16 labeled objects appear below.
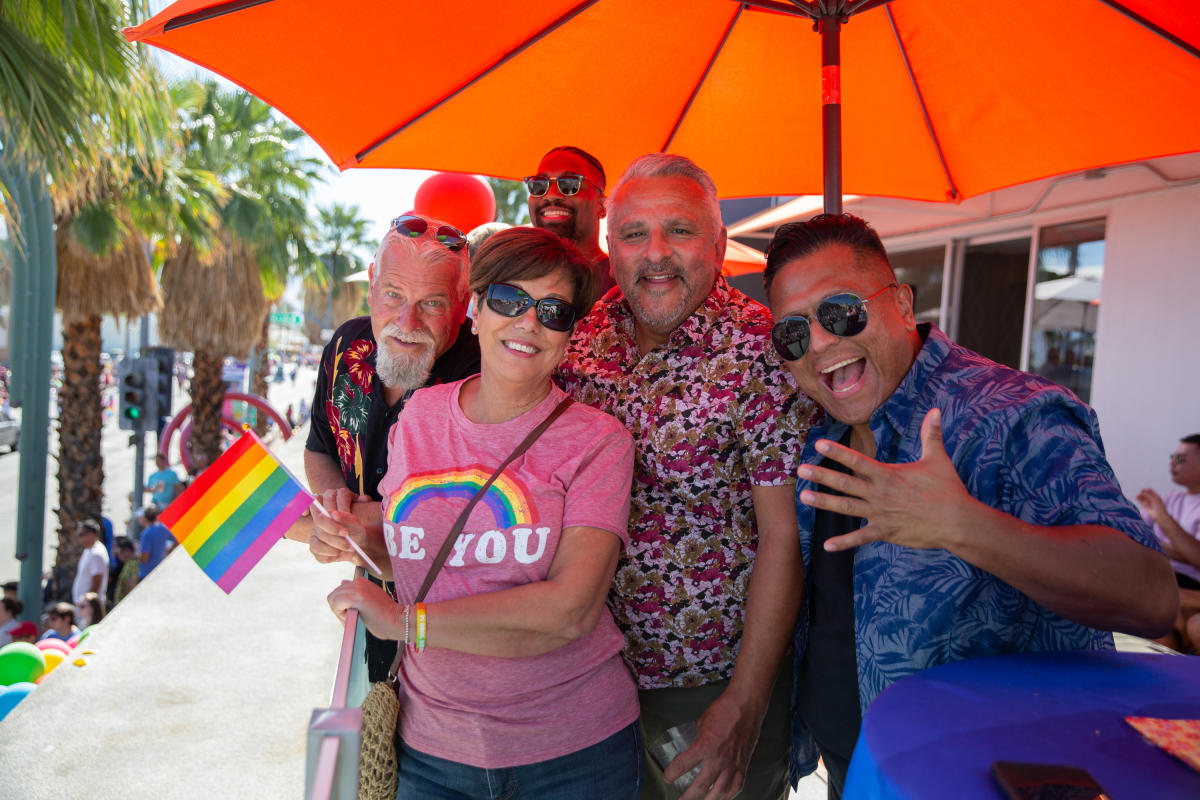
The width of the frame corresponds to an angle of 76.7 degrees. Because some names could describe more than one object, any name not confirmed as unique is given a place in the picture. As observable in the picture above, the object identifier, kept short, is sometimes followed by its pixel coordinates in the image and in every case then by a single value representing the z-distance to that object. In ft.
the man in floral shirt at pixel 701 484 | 5.95
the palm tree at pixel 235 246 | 49.90
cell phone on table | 3.23
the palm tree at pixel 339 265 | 105.81
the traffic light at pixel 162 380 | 45.07
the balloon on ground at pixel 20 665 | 18.13
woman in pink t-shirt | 5.00
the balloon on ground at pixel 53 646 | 21.62
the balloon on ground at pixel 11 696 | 15.81
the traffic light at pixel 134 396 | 44.57
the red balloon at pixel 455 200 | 14.03
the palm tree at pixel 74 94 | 17.11
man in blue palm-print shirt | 4.07
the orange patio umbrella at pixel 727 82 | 7.28
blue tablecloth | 3.44
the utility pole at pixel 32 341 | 26.81
